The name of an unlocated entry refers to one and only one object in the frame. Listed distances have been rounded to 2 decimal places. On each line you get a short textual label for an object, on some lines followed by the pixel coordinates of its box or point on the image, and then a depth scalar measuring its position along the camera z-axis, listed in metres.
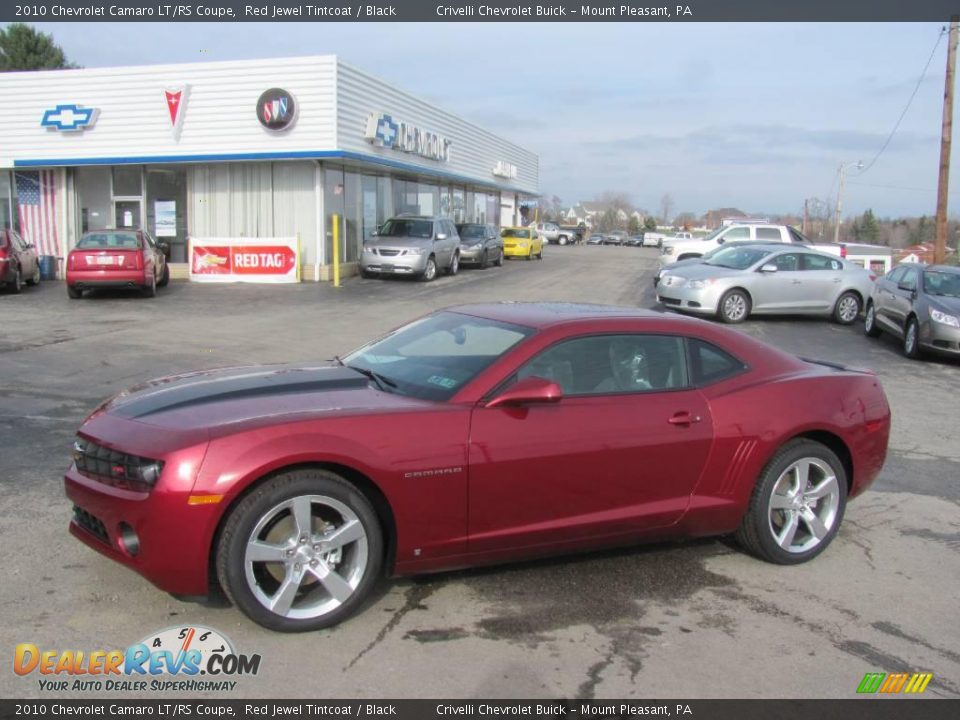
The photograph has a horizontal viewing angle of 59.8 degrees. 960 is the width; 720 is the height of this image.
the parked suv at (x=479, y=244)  29.25
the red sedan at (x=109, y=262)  17.62
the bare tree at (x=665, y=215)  147.00
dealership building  22.31
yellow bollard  21.84
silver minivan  23.52
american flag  24.73
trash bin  22.98
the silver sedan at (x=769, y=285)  16.52
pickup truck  24.22
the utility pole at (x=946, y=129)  24.17
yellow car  37.16
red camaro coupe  3.64
